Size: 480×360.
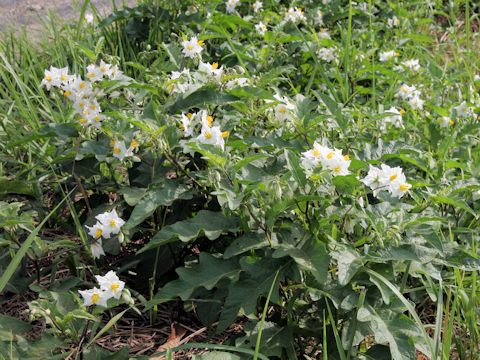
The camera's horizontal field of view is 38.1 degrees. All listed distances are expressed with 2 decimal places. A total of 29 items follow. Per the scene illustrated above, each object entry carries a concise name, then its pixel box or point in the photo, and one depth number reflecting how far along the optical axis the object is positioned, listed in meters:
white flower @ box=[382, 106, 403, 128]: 2.71
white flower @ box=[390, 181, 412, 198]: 1.95
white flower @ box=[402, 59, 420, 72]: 3.35
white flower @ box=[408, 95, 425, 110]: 3.02
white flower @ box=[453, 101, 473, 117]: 2.82
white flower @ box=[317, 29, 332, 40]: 3.52
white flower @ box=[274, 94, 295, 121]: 2.16
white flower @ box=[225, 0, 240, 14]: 3.54
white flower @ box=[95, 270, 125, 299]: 1.74
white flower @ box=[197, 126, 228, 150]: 1.91
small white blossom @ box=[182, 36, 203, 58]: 2.40
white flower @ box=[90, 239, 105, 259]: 2.00
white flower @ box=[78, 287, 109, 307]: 1.73
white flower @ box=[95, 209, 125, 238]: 1.91
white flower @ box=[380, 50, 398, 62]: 3.42
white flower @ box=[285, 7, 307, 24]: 3.49
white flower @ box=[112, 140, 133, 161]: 2.04
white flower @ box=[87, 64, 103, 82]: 2.26
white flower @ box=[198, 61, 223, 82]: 2.22
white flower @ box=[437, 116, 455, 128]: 2.80
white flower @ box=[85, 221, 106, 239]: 1.93
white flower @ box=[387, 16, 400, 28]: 3.90
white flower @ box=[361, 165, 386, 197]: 1.98
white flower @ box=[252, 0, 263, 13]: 3.75
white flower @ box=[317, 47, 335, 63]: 3.29
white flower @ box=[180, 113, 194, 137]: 1.99
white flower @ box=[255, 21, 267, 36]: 3.38
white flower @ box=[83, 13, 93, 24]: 3.68
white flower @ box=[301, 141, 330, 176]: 1.81
